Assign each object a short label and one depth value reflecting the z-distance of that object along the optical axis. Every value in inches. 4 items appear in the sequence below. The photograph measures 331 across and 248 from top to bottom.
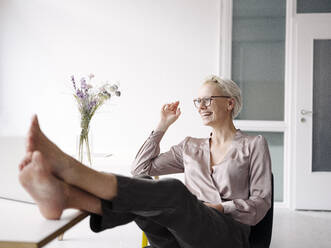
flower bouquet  94.9
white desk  34.0
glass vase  93.9
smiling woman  41.6
